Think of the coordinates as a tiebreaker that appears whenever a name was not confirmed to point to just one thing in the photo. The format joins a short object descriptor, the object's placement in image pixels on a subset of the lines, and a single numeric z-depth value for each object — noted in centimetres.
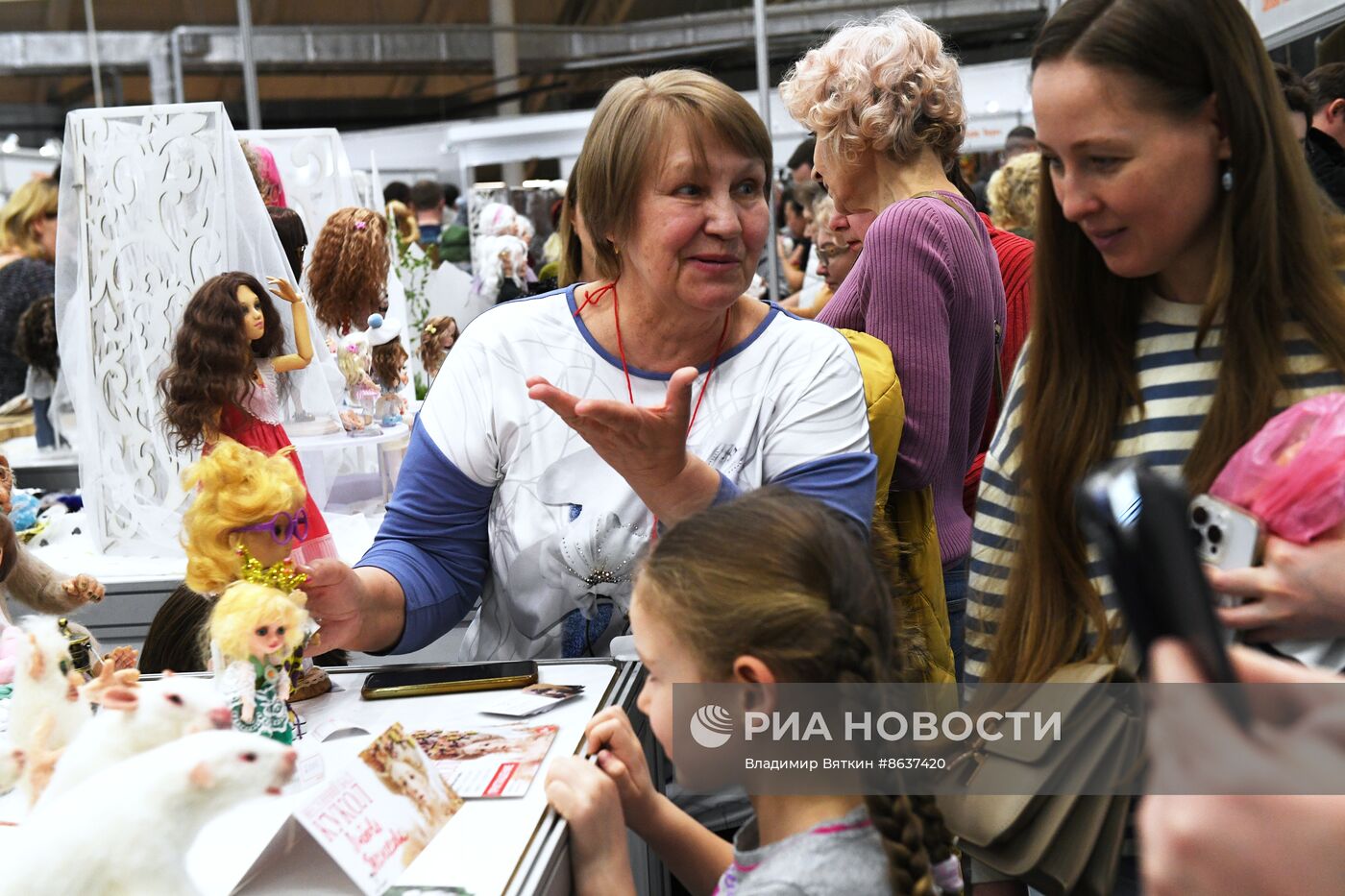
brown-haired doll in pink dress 335
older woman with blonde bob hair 188
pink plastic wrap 104
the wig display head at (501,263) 695
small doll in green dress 155
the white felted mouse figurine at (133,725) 122
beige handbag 122
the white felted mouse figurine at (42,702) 142
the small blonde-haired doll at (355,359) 460
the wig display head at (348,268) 476
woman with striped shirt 127
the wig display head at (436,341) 548
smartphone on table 181
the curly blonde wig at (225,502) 161
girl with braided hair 125
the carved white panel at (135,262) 378
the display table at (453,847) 125
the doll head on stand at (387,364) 469
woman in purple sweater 226
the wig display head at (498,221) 735
